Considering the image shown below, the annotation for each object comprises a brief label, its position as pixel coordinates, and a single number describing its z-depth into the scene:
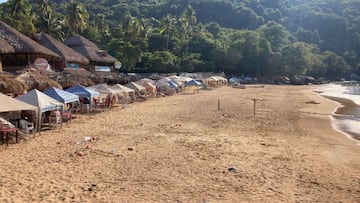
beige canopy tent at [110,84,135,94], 22.64
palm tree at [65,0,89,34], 44.97
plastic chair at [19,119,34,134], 11.81
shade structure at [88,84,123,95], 20.61
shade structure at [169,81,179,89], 32.84
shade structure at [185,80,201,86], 34.13
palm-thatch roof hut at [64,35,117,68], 32.09
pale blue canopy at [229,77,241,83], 56.22
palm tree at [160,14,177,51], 66.94
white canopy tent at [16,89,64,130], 12.38
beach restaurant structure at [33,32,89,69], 25.97
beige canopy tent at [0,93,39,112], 10.18
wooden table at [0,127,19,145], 10.34
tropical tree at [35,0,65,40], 42.53
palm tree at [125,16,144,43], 57.00
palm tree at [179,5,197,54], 75.19
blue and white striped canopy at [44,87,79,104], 14.52
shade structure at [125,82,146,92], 25.49
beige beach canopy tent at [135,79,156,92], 28.69
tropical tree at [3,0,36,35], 33.19
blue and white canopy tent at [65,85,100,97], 17.81
